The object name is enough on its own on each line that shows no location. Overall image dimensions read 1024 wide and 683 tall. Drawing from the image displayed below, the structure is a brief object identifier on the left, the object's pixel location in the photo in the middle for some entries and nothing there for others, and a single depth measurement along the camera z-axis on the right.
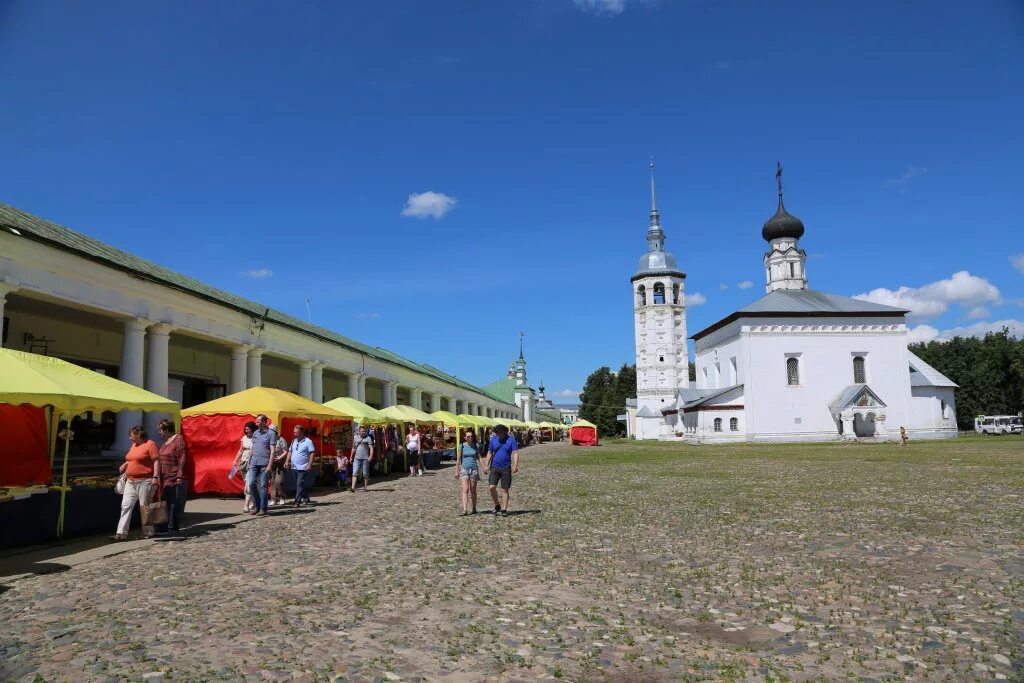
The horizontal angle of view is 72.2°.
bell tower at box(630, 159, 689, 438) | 87.88
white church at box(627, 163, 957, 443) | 63.59
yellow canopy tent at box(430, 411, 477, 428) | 30.43
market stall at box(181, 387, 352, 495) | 16.83
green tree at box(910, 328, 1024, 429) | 82.62
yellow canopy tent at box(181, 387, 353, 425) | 16.64
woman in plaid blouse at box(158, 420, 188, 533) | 10.87
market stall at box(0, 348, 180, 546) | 9.55
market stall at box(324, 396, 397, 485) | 21.81
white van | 73.56
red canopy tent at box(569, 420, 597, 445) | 63.50
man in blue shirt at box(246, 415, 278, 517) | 13.66
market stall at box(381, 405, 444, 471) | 25.70
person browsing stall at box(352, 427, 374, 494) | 19.44
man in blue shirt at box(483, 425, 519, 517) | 12.80
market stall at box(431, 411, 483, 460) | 30.61
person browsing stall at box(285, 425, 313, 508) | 14.99
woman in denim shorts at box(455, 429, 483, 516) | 13.04
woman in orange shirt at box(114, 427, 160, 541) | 10.45
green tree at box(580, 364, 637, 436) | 109.00
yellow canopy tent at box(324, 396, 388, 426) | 21.70
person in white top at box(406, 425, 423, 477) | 26.47
